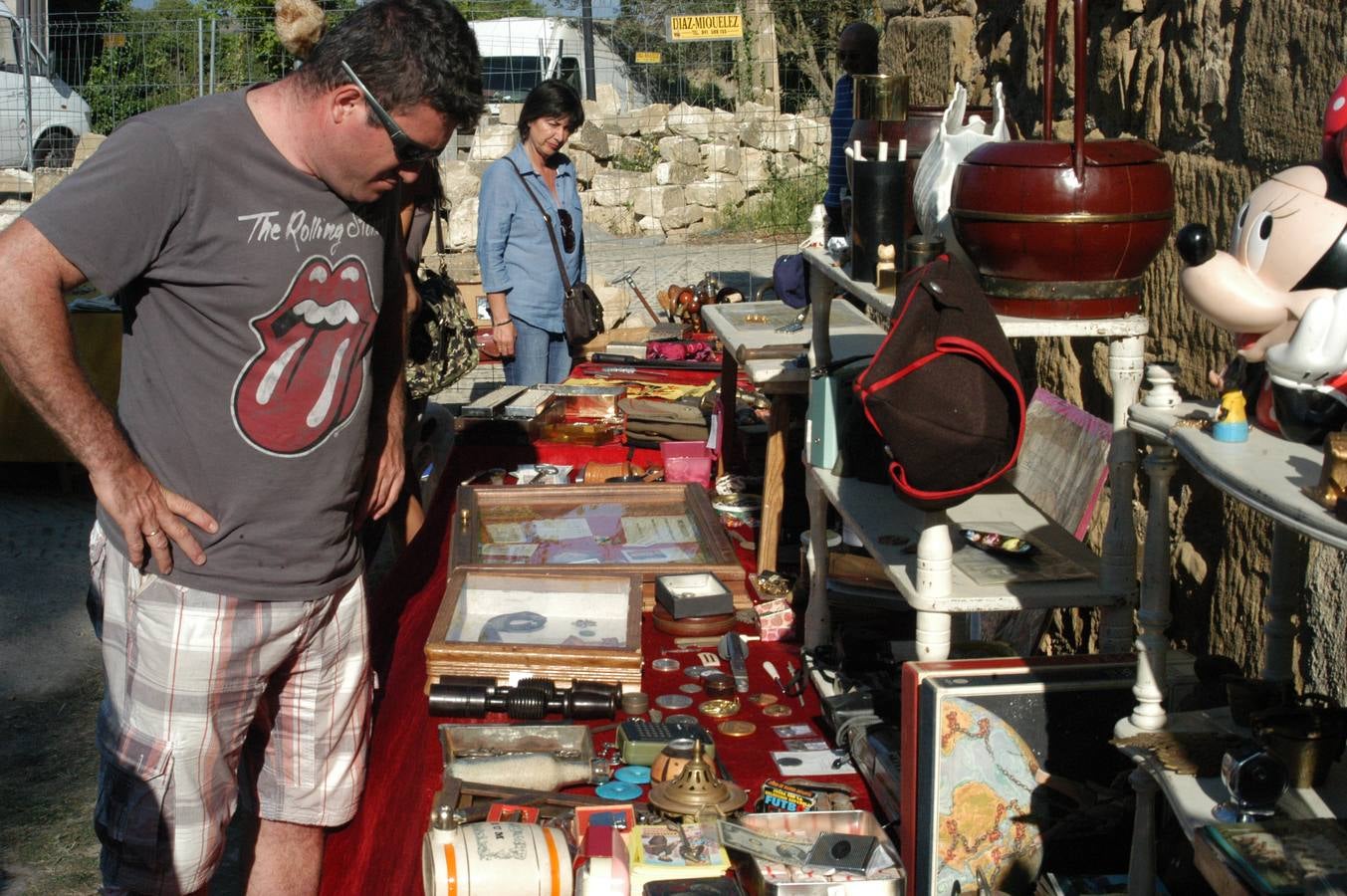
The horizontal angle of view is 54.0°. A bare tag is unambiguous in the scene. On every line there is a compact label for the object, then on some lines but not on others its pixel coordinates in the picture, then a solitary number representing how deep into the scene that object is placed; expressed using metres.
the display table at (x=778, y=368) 3.74
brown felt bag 2.01
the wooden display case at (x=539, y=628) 2.96
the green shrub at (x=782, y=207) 15.73
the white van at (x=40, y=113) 14.16
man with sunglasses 2.06
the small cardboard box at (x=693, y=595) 3.30
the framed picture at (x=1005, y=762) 2.05
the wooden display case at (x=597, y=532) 3.55
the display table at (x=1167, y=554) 1.38
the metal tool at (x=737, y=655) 3.01
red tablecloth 2.47
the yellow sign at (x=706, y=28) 12.73
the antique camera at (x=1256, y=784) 1.57
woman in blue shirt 5.66
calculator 2.57
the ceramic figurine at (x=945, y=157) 2.46
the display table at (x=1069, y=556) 2.11
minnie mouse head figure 1.46
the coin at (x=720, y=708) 2.85
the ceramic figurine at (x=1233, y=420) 1.56
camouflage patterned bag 4.46
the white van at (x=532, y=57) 18.58
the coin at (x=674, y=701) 2.89
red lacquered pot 2.06
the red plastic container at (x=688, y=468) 4.61
